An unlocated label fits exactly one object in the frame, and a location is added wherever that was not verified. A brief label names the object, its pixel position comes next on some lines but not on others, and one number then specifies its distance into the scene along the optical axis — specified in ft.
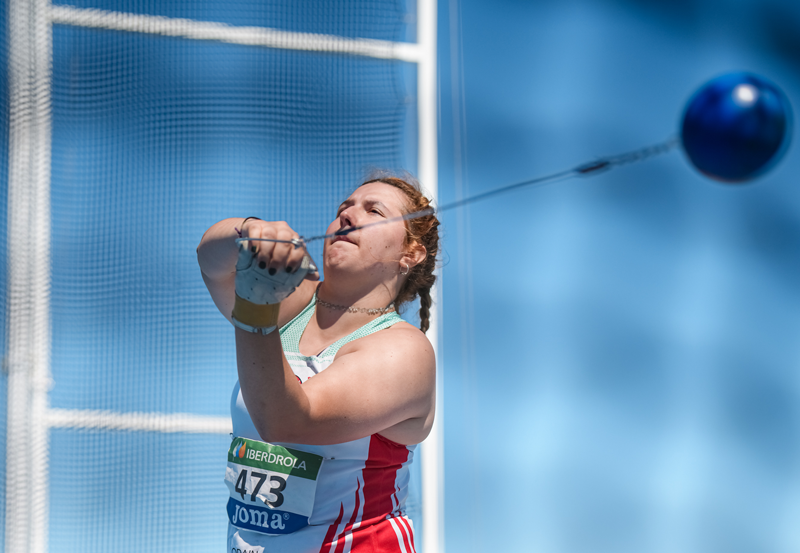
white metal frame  18.81
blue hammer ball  11.98
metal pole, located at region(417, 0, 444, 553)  19.38
